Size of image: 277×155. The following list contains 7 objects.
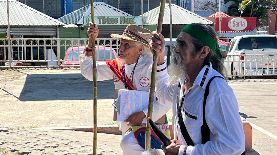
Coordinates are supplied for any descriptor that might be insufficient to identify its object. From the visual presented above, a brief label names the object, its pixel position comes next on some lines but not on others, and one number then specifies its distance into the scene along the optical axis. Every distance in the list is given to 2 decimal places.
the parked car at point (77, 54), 18.25
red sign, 40.59
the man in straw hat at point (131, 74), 4.62
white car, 18.47
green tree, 61.86
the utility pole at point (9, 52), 19.22
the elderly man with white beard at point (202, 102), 2.95
